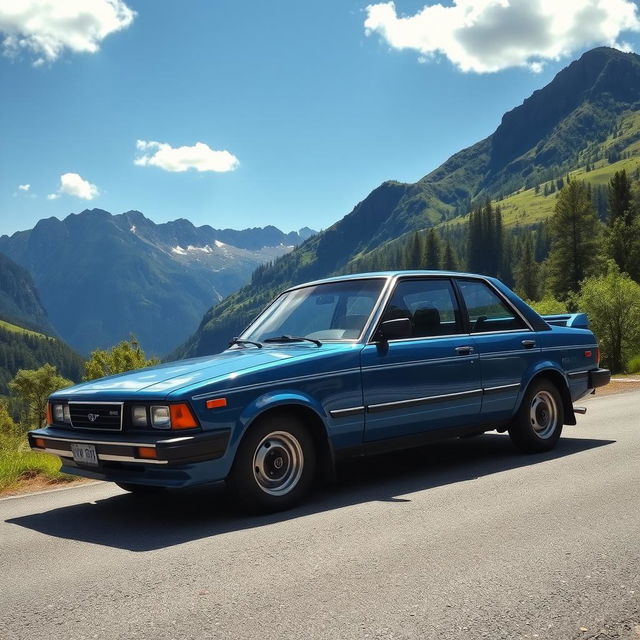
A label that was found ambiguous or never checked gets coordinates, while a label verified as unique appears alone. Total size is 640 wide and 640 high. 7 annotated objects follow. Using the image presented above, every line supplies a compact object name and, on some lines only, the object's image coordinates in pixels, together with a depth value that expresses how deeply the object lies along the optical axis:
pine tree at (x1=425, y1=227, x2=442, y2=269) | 123.19
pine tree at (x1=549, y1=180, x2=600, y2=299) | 69.12
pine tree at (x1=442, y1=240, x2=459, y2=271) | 121.88
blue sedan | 5.04
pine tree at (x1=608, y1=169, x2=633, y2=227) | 74.44
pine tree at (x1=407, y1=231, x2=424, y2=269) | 126.50
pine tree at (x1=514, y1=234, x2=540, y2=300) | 103.71
